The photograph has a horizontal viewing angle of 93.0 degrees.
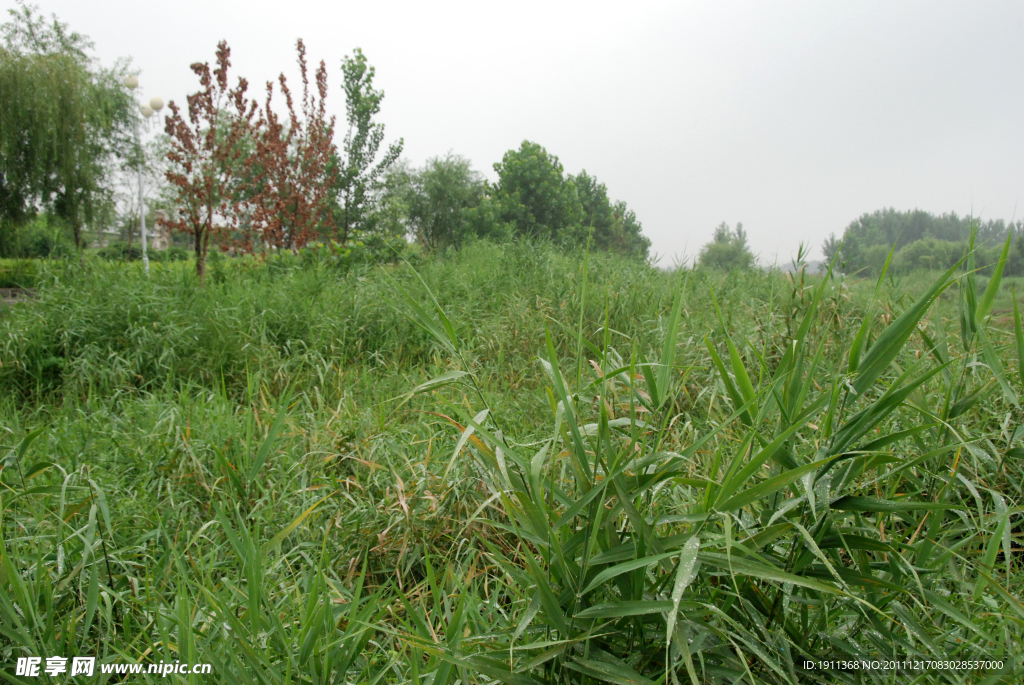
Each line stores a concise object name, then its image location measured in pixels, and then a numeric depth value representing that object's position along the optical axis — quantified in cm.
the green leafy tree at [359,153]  1266
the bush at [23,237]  1560
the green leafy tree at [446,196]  1958
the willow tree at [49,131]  1137
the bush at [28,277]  443
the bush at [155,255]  491
